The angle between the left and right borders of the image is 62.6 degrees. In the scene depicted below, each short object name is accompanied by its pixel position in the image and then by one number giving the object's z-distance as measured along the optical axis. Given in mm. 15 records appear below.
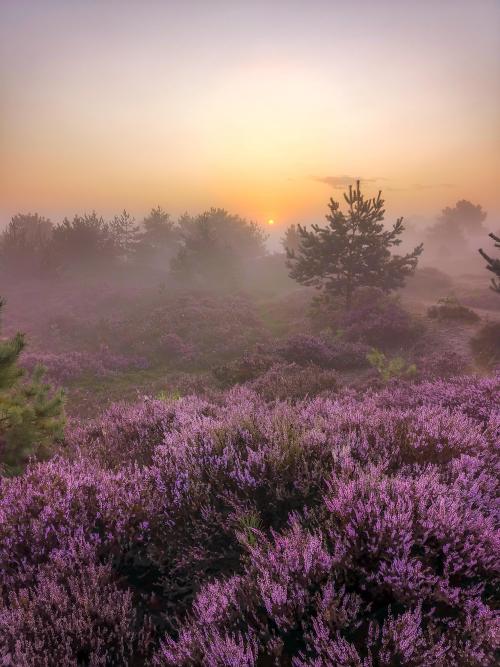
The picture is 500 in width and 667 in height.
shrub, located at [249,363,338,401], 10180
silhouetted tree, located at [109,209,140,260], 47281
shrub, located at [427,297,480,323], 19078
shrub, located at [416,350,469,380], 12506
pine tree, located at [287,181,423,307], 20438
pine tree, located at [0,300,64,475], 5375
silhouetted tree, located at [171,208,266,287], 41906
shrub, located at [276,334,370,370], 15242
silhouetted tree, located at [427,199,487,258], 87875
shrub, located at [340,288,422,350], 17953
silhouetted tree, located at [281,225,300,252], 62997
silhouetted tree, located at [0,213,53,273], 35688
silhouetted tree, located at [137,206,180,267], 53750
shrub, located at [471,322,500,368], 13655
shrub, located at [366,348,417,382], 12375
